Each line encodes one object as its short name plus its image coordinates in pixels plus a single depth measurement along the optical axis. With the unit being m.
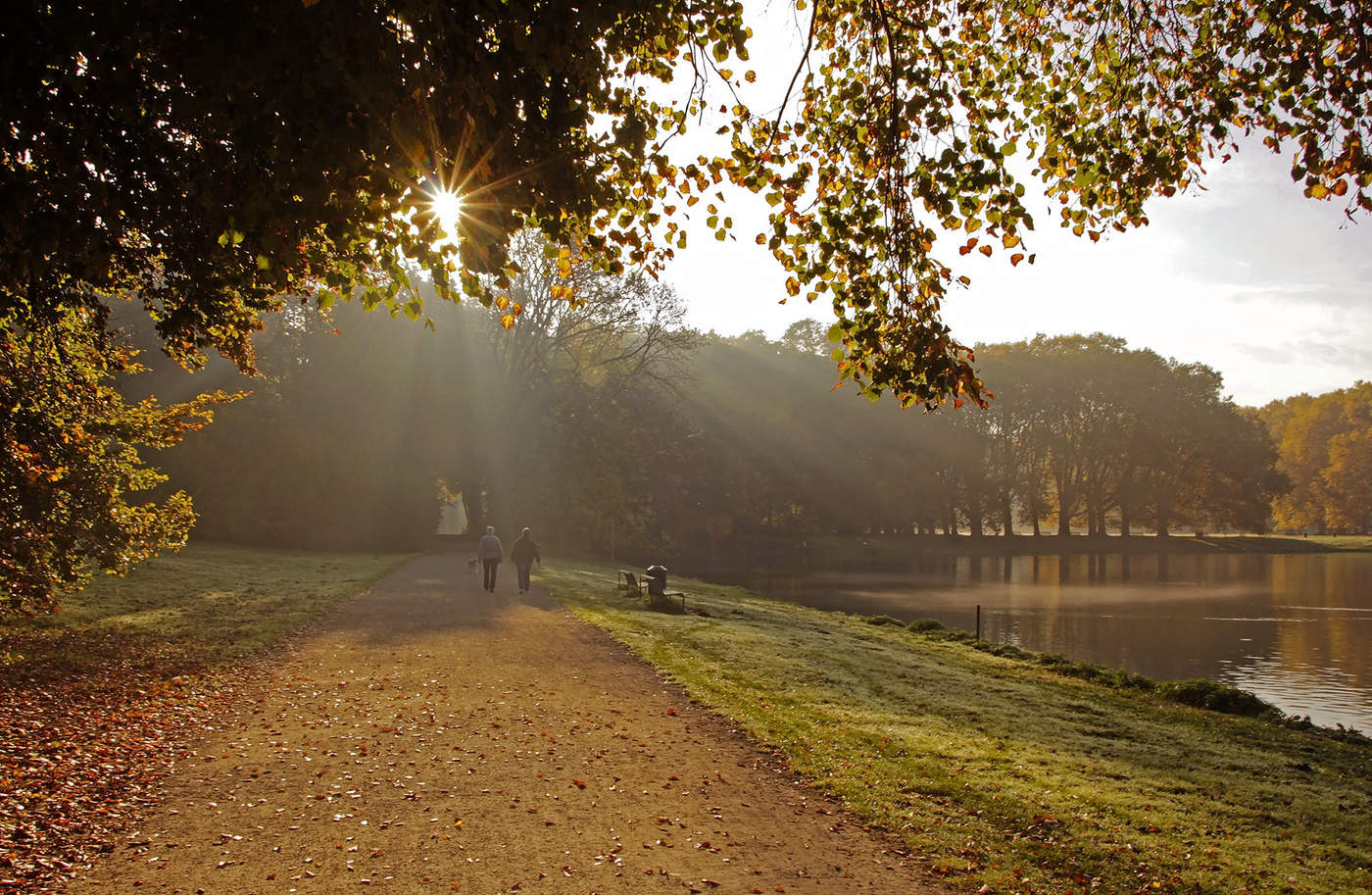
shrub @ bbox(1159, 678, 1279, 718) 13.34
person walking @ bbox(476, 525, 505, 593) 21.70
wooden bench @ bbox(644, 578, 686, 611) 20.66
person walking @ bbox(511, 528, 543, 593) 21.86
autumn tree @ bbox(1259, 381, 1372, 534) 85.75
